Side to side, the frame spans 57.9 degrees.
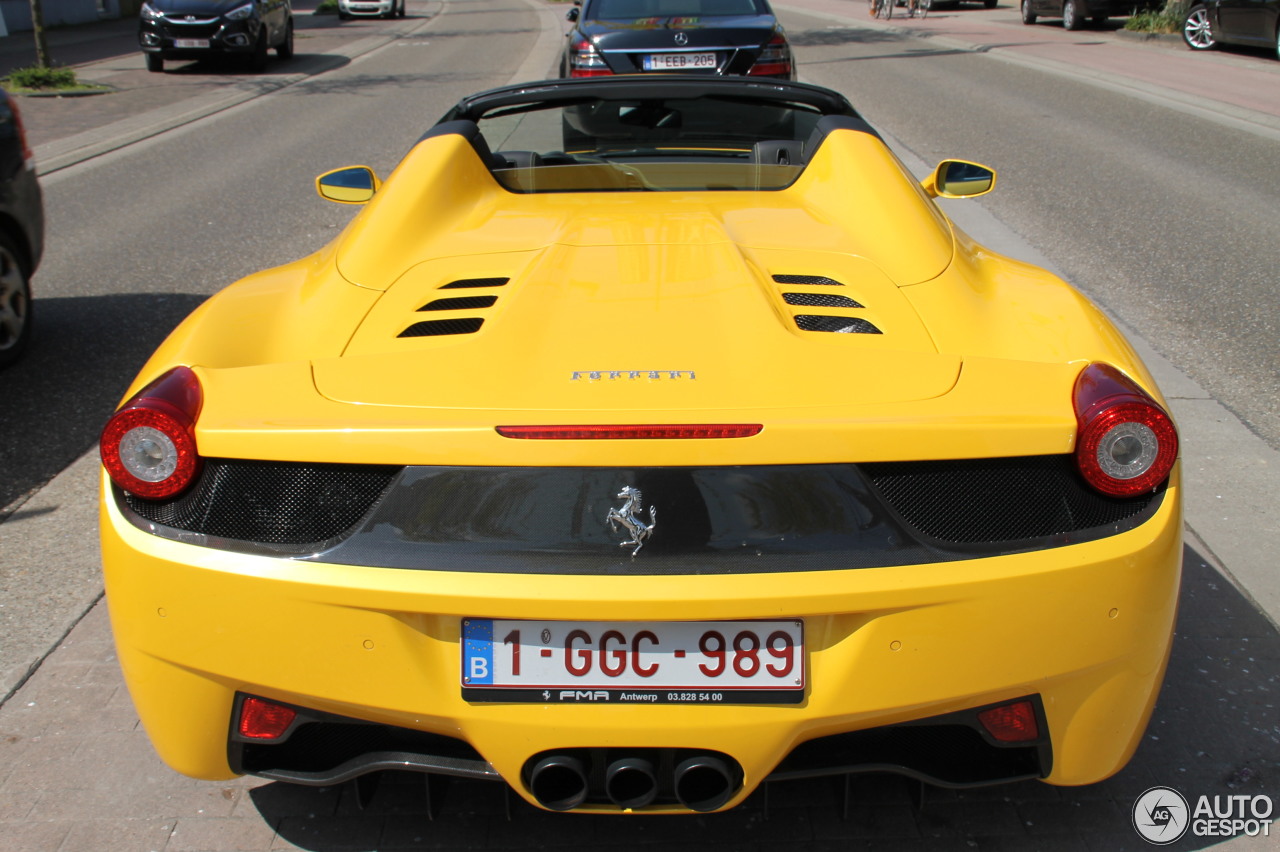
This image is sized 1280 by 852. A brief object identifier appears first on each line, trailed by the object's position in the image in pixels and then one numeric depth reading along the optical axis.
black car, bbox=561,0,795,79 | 10.02
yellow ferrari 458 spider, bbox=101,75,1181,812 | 1.81
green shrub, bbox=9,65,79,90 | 16.81
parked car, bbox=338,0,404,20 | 34.91
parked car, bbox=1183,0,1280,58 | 19.11
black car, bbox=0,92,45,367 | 5.29
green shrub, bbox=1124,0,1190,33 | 24.31
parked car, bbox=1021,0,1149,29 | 26.38
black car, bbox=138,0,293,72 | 19.19
